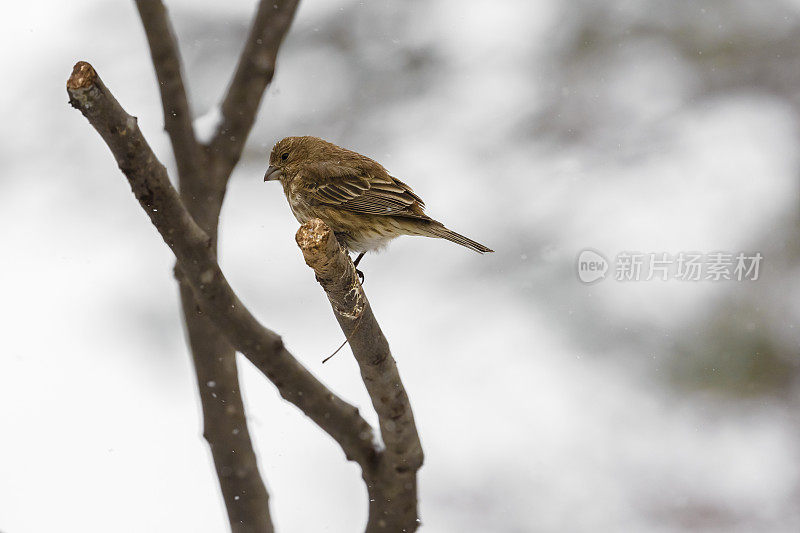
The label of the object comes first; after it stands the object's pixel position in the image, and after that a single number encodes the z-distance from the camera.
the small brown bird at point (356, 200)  6.54
